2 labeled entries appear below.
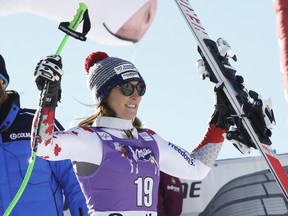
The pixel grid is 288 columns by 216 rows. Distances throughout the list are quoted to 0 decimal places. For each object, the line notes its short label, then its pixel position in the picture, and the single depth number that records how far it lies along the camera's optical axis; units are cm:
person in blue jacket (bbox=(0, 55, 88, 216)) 1012
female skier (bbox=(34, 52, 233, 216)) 975
